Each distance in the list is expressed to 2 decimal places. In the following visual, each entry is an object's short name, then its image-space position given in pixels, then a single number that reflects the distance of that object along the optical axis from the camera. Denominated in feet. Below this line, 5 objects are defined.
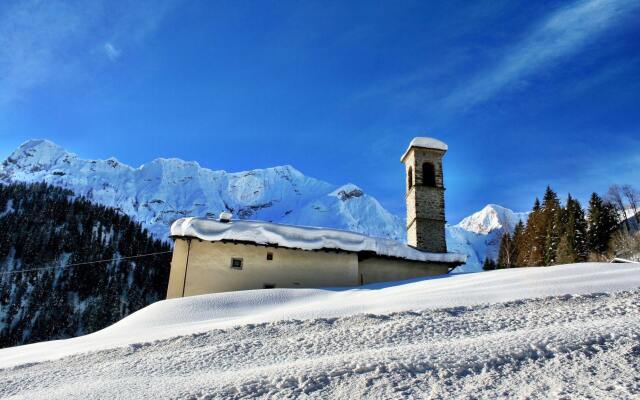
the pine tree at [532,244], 141.59
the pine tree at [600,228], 128.98
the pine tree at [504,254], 155.53
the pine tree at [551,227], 133.59
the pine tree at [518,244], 153.77
